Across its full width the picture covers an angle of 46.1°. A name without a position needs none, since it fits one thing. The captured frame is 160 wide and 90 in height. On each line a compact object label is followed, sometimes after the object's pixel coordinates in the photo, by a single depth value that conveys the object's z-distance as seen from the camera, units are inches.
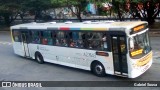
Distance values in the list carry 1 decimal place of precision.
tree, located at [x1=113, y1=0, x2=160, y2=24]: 655.9
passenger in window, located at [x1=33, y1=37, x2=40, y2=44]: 434.8
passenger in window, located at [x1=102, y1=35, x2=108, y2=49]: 323.2
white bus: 304.1
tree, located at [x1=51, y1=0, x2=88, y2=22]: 701.8
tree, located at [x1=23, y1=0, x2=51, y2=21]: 829.5
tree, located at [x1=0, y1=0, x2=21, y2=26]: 846.5
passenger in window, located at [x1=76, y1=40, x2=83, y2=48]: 355.2
